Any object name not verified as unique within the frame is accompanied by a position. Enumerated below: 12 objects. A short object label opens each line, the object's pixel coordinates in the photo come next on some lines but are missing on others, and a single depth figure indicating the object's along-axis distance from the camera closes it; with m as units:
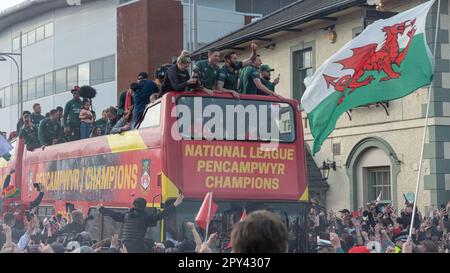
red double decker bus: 12.43
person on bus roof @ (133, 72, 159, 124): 14.01
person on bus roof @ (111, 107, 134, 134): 14.14
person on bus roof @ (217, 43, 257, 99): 13.34
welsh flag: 12.40
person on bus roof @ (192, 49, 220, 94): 13.25
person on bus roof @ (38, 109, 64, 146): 18.03
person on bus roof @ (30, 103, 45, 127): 19.65
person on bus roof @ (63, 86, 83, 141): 17.38
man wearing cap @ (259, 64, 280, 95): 13.86
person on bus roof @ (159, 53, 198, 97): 12.70
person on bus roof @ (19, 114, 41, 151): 18.96
